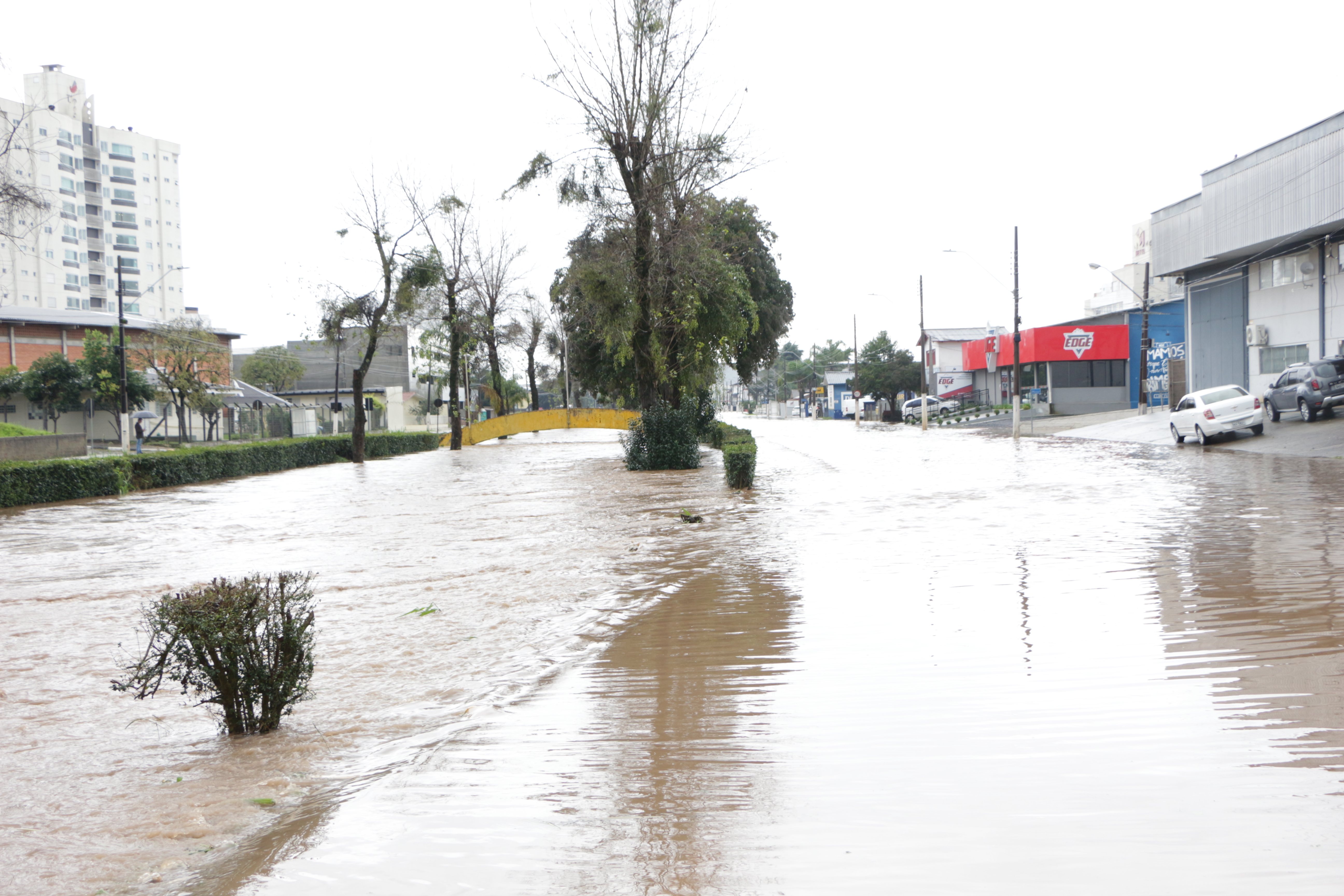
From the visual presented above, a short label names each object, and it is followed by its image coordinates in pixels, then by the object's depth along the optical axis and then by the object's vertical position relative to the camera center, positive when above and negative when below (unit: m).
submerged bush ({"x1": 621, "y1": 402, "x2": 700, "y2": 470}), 29.83 -0.66
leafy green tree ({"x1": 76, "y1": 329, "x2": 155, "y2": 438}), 55.12 +2.99
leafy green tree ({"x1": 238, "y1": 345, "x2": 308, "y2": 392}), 94.00 +5.26
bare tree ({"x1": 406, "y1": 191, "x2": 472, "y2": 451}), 51.69 +6.44
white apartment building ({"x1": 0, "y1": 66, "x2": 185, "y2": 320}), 91.06 +21.20
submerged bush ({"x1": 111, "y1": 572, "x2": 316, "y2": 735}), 5.81 -1.28
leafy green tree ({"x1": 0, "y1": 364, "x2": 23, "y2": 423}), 53.69 +2.68
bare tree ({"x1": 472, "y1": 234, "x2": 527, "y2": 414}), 60.41 +7.86
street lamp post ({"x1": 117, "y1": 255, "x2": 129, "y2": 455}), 40.81 +1.97
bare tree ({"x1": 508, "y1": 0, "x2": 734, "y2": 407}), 29.50 +7.42
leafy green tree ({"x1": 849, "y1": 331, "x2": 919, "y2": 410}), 88.69 +3.13
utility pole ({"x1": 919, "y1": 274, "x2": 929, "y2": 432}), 54.81 +0.54
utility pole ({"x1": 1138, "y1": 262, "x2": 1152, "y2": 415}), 42.81 +1.40
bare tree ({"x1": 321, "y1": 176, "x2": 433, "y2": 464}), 44.44 +5.29
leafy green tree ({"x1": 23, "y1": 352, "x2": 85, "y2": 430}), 54.69 +2.69
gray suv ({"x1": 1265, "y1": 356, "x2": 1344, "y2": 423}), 30.11 +0.36
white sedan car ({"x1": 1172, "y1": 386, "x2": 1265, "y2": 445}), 29.44 -0.31
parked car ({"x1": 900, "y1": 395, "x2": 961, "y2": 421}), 70.44 +0.21
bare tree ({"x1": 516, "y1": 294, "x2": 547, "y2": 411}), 73.38 +6.48
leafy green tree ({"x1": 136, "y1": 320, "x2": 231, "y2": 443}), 57.38 +3.75
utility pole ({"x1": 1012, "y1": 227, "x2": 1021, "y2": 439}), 42.62 +1.38
